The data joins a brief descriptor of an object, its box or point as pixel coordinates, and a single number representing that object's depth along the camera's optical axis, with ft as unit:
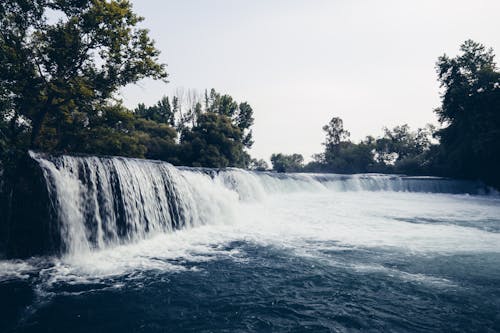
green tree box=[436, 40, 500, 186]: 81.97
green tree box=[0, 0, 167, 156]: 28.71
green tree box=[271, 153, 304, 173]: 203.75
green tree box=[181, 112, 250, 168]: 78.79
